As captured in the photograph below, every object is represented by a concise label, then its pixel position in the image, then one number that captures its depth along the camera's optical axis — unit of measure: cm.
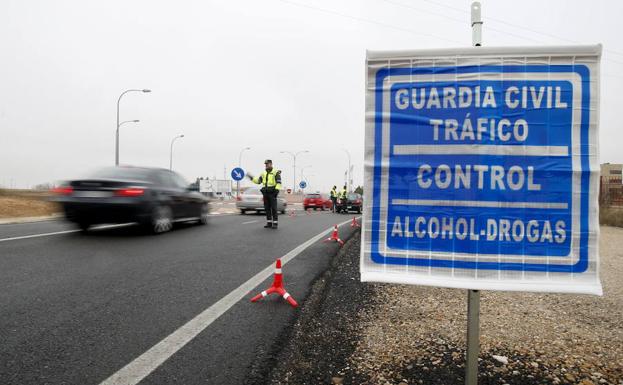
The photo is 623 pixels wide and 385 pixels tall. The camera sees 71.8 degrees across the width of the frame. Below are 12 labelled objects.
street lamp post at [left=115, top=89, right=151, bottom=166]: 2979
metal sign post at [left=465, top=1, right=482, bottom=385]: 223
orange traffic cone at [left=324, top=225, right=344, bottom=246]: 932
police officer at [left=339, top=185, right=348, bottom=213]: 2702
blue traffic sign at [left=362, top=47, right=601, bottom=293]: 221
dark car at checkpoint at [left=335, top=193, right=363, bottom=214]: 2713
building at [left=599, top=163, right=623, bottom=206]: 2075
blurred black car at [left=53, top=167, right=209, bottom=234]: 902
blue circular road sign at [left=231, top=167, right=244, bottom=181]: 2662
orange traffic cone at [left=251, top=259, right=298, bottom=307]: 428
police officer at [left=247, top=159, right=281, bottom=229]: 1246
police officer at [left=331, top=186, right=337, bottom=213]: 2778
